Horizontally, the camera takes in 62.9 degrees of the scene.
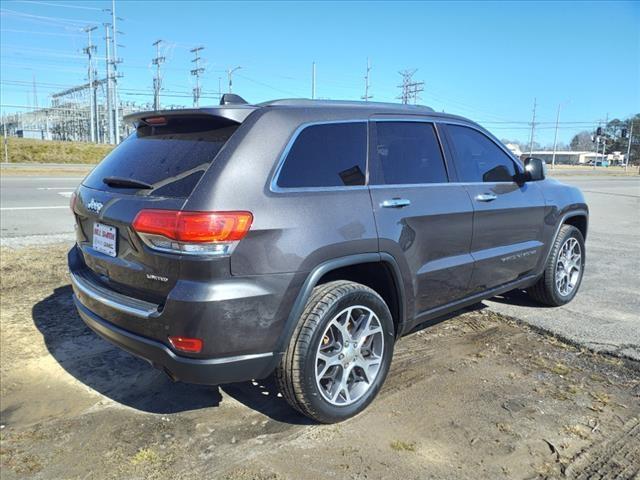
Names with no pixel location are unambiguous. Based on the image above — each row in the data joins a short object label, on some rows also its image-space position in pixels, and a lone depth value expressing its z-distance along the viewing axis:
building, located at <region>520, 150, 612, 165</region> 122.56
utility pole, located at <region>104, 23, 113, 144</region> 46.44
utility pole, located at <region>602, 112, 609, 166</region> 112.80
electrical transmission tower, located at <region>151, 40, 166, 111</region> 62.87
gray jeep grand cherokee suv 2.57
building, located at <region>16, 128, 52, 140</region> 53.53
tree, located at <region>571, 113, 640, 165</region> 102.69
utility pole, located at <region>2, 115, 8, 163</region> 27.95
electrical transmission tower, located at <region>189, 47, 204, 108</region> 67.12
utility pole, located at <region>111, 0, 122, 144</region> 45.83
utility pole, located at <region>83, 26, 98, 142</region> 51.77
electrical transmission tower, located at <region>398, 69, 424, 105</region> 75.88
